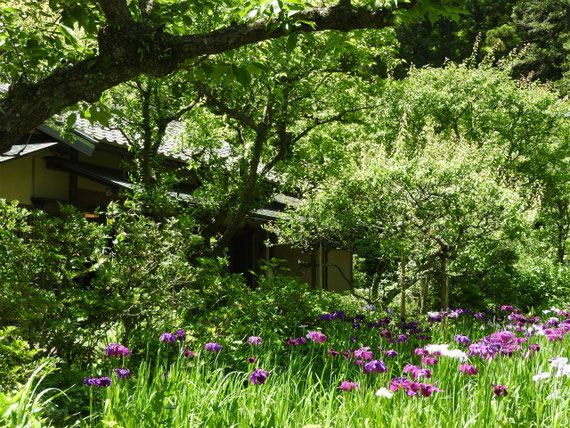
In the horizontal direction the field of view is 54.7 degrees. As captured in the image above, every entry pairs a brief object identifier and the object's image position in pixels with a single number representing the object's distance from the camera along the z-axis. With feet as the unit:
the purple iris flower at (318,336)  14.15
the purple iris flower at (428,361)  12.07
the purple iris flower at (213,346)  13.12
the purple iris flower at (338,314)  19.30
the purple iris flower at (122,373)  10.77
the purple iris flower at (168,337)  13.18
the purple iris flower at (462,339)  14.16
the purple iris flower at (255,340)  14.85
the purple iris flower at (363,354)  12.25
